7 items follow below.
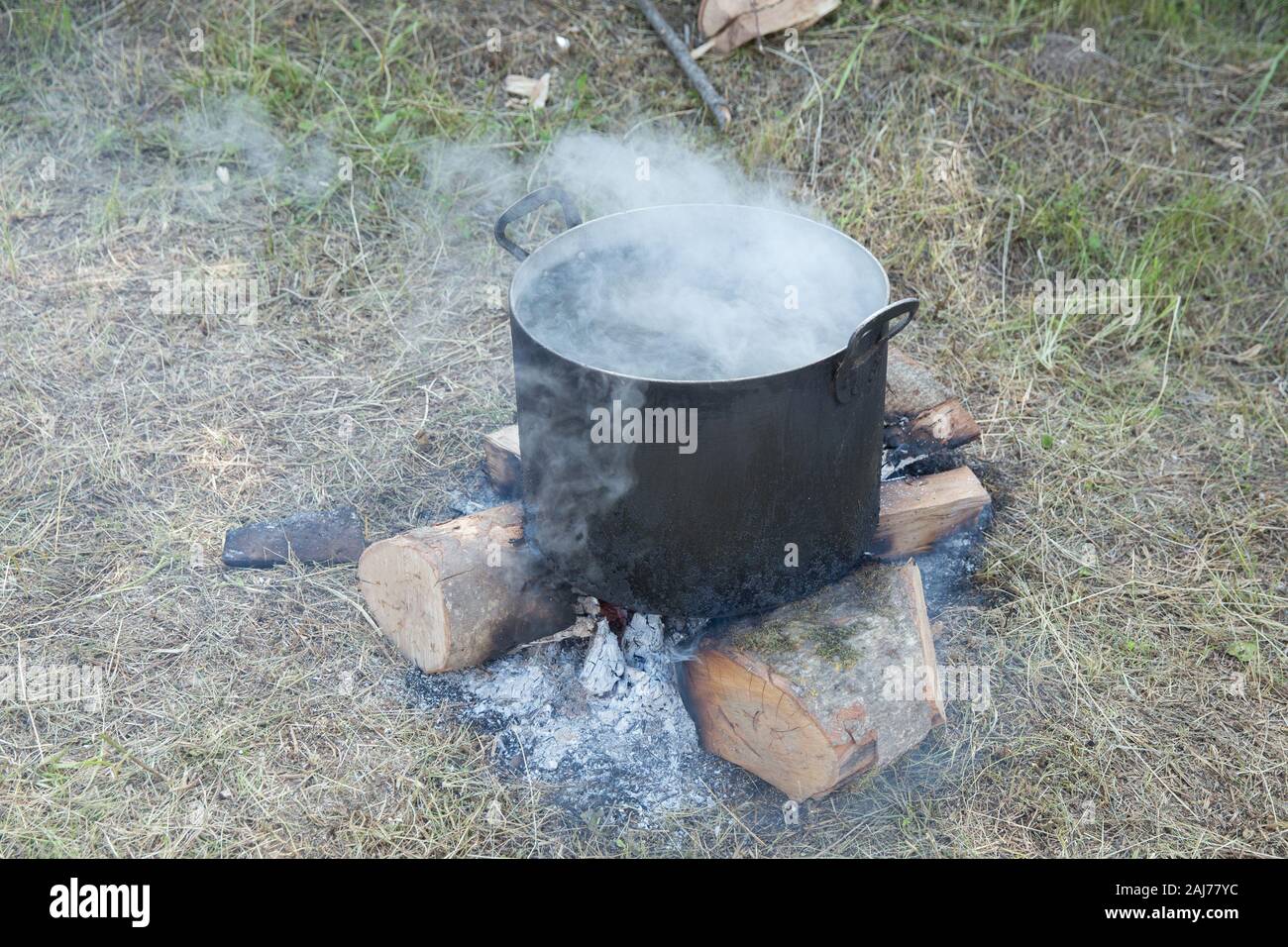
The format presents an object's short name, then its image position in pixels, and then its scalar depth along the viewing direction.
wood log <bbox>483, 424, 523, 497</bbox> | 3.37
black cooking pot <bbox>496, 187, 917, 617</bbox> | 2.42
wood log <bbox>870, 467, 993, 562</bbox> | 3.21
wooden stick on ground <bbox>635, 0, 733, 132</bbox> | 4.56
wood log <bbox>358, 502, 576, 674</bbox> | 2.87
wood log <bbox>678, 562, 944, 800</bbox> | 2.59
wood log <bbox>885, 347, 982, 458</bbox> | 3.49
